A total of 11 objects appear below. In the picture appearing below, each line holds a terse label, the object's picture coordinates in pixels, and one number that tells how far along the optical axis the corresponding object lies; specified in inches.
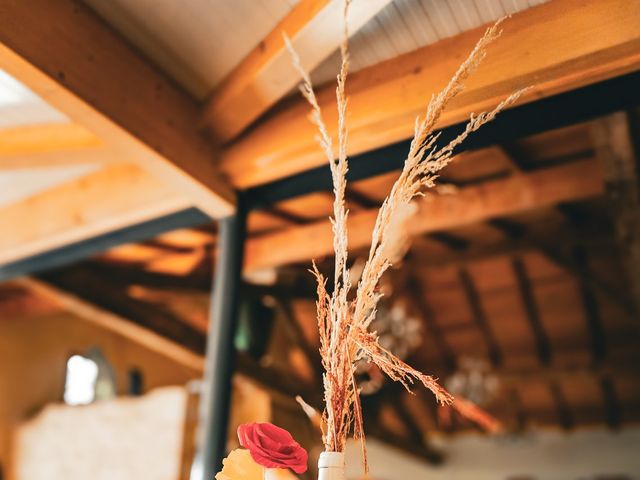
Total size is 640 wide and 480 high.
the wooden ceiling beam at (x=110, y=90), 92.4
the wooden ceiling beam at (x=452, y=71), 89.4
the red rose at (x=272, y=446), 49.6
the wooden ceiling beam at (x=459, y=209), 170.2
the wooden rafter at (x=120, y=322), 186.7
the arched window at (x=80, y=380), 263.1
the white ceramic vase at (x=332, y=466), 48.5
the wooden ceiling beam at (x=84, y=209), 140.6
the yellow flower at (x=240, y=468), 53.0
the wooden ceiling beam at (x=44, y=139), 122.1
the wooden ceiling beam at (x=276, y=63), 96.2
